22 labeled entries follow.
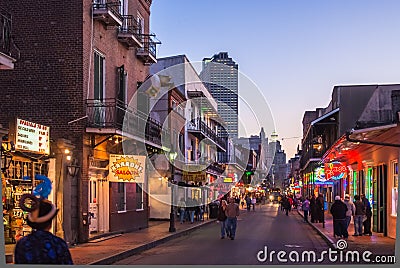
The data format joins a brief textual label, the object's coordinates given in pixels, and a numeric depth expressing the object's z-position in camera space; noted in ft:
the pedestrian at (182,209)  122.43
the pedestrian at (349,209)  82.34
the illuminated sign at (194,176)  137.59
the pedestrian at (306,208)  131.54
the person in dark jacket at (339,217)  78.07
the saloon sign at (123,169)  78.07
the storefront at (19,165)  56.90
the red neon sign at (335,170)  100.94
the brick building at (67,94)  68.23
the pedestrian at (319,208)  118.84
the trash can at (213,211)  146.41
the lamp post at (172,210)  93.91
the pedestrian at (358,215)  80.43
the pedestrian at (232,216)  82.94
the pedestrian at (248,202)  211.86
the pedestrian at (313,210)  126.15
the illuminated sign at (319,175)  136.52
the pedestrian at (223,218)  85.18
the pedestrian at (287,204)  177.39
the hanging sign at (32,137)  56.90
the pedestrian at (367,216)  82.53
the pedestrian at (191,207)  124.01
